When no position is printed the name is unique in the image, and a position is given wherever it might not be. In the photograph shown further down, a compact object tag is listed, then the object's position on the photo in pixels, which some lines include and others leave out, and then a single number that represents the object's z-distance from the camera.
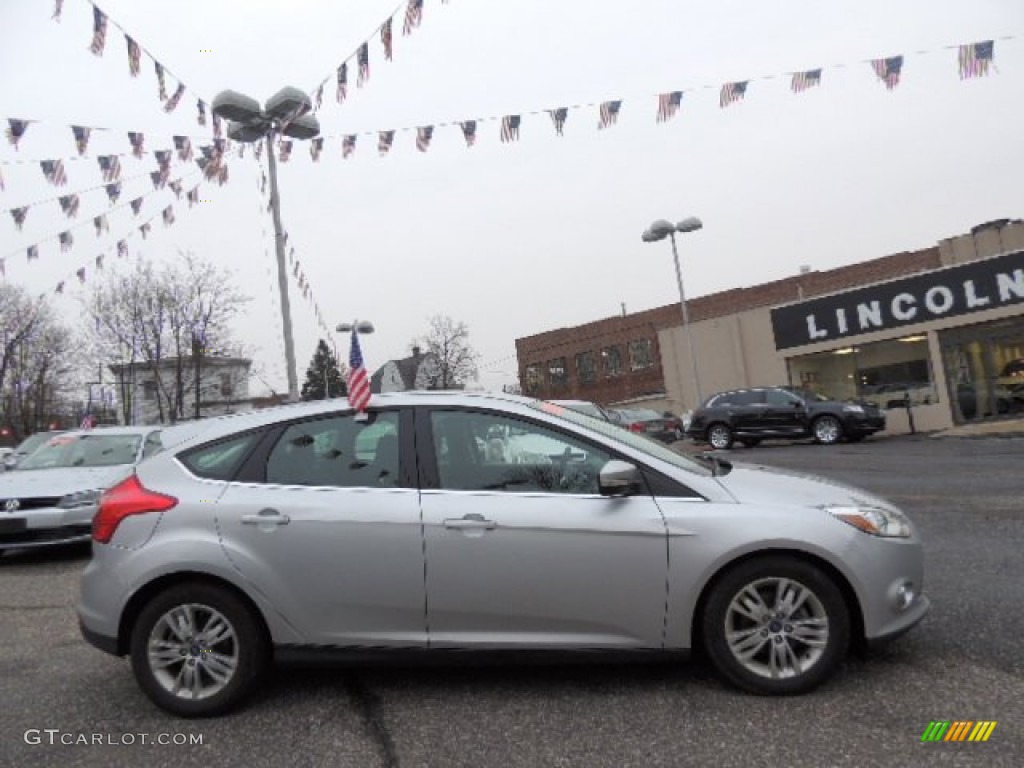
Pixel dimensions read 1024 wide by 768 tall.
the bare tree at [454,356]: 53.47
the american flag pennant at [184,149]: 12.65
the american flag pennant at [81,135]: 11.72
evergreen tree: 61.19
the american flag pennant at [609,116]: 11.88
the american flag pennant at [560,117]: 11.85
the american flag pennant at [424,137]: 12.48
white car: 8.21
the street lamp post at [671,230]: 24.03
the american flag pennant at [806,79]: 10.98
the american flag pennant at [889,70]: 10.57
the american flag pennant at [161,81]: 10.85
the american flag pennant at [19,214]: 12.79
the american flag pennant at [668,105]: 11.62
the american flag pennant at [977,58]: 10.21
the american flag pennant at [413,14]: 9.46
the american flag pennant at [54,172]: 12.08
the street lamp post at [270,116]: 11.87
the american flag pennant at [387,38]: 9.96
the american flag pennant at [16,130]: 11.00
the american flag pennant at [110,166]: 12.52
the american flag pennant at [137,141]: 12.27
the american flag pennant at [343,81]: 11.22
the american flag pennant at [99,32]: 9.59
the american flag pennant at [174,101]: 11.33
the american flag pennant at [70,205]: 12.95
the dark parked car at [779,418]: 20.06
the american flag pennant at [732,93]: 11.38
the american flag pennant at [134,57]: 10.25
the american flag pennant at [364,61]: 10.66
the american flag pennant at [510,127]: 12.04
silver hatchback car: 3.59
